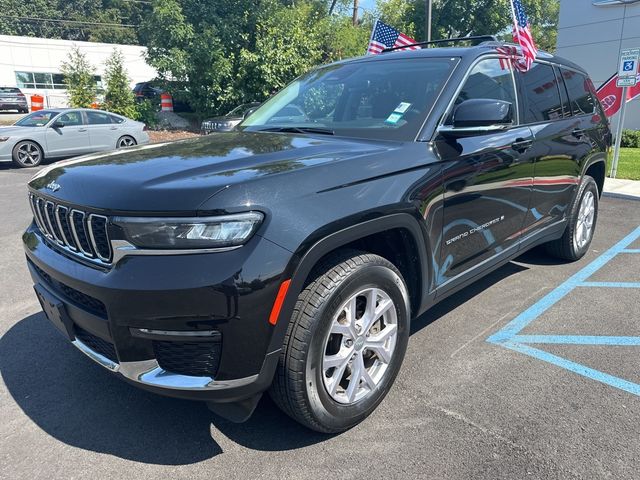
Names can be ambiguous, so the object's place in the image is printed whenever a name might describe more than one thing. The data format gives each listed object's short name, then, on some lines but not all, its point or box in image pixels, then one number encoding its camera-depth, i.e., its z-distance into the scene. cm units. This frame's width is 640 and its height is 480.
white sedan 1244
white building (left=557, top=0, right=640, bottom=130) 2123
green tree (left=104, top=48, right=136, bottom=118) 2077
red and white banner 1316
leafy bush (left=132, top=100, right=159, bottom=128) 2129
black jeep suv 202
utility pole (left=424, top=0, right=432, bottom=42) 1827
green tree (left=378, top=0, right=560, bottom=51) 3562
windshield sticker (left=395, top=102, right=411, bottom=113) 311
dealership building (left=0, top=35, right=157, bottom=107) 4094
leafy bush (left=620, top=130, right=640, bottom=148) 1745
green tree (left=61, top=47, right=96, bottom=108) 2055
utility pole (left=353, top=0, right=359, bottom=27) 3640
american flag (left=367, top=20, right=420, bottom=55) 1008
